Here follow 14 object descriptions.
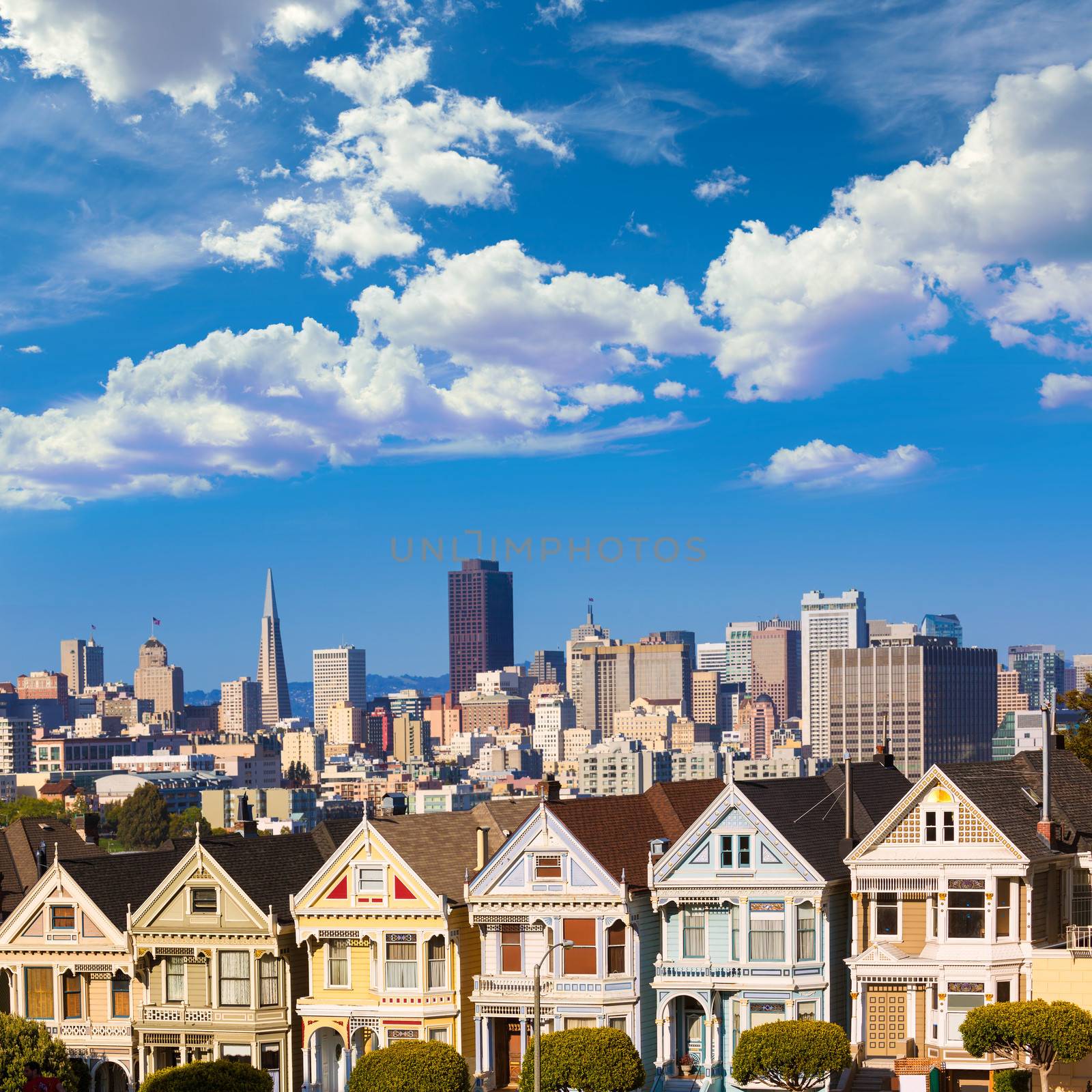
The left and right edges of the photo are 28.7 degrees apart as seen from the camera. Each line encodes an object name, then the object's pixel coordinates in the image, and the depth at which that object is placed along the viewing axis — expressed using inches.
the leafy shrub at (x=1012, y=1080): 2298.2
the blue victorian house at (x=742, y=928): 2422.5
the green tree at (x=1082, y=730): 2977.4
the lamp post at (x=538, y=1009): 2255.2
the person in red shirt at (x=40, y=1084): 1448.1
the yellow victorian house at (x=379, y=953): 2539.4
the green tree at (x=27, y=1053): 2546.8
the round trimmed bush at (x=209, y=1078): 2469.2
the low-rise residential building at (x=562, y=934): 2472.9
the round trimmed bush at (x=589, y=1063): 2363.4
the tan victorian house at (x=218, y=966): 2591.0
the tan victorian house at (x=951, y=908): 2347.4
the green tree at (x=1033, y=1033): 2252.7
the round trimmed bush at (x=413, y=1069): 2412.6
